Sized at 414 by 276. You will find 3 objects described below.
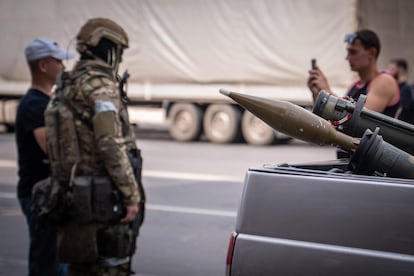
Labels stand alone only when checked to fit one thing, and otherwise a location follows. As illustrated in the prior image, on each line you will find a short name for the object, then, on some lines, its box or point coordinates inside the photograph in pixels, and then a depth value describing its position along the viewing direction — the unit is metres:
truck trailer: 15.84
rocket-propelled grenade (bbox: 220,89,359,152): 3.37
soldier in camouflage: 4.23
